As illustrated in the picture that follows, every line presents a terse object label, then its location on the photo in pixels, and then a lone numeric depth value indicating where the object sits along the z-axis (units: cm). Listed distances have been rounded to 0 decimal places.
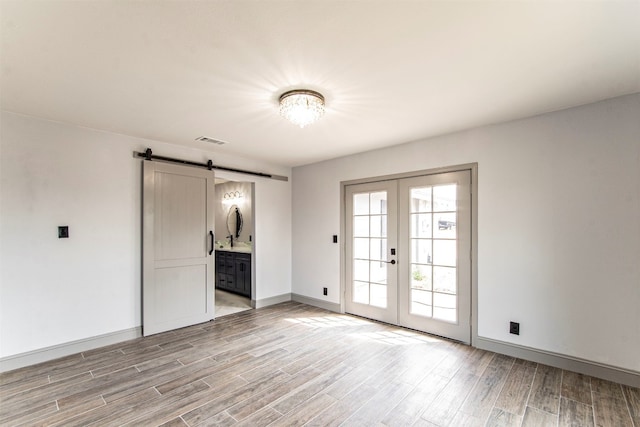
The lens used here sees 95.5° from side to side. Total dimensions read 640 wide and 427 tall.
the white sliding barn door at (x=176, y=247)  371
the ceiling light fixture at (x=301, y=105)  244
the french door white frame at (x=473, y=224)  333
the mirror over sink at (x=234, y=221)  667
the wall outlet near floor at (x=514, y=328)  304
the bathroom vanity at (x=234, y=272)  554
